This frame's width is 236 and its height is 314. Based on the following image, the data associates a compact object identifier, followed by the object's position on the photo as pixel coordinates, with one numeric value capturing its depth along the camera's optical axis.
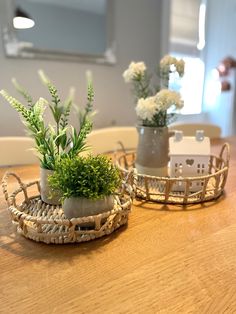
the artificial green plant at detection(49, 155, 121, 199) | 0.55
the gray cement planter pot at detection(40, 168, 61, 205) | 0.67
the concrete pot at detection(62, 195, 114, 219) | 0.57
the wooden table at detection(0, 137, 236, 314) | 0.41
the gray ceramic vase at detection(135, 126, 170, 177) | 0.87
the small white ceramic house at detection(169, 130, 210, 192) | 0.80
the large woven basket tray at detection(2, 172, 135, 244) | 0.55
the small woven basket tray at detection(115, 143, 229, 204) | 0.74
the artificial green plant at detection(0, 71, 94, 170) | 0.62
